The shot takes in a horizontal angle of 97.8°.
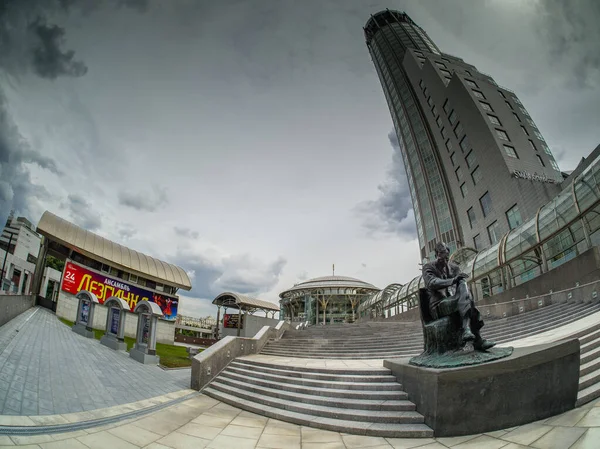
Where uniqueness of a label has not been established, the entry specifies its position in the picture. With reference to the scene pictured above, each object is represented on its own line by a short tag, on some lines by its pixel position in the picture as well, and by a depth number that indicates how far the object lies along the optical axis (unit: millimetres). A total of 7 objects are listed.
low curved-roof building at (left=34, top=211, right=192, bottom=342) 29438
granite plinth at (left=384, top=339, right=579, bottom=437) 3996
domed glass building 47625
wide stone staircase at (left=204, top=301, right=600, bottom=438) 4840
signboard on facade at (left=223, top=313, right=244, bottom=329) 37812
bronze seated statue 4855
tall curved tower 27625
